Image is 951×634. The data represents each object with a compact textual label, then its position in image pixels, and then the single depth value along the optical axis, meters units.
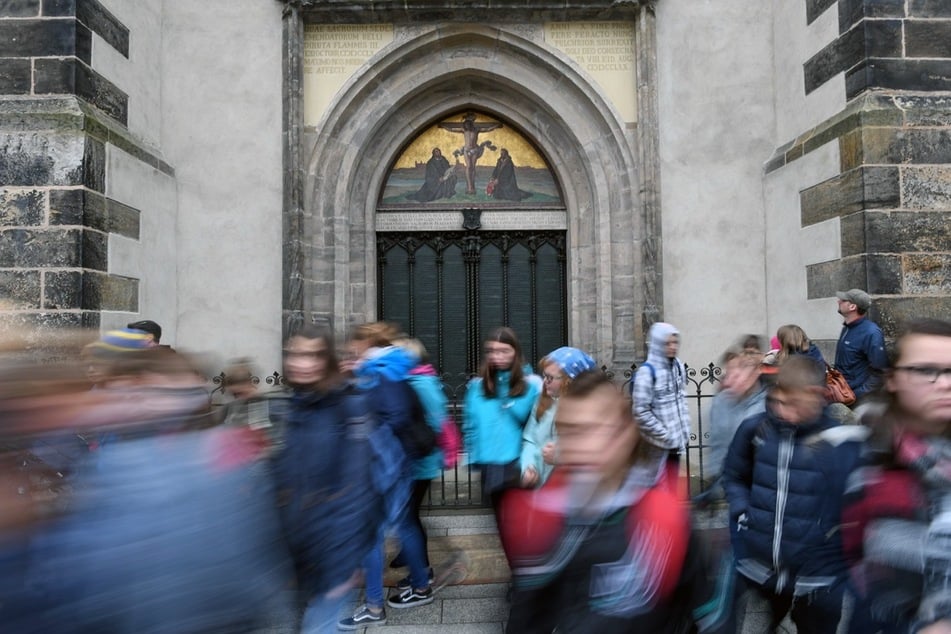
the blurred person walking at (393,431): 3.32
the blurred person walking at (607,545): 1.53
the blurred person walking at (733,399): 3.32
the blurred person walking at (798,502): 2.34
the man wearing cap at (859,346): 5.06
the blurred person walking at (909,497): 1.55
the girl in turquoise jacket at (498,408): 3.47
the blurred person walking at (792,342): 4.53
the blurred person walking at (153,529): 1.60
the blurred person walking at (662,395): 3.92
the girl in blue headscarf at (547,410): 3.47
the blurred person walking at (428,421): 3.58
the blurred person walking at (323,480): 2.37
